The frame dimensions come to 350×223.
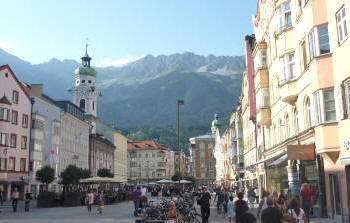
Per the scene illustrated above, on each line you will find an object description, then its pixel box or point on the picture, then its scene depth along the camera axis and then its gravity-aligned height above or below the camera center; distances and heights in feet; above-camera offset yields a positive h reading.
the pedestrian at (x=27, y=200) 111.75 -5.75
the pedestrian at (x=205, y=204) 67.21 -4.55
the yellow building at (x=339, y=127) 61.16 +7.48
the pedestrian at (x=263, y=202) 53.89 -3.54
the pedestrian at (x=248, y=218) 33.73 -3.49
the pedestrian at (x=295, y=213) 36.73 -3.48
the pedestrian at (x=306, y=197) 60.70 -3.30
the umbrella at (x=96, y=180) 159.53 -0.54
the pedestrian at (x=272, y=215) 31.96 -3.15
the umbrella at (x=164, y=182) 200.10 -2.28
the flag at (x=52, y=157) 164.33 +9.01
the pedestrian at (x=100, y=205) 101.45 -6.73
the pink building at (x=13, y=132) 170.91 +20.91
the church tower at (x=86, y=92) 331.88 +71.91
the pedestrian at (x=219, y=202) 94.04 -5.93
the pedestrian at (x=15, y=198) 113.60 -5.02
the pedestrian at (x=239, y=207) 42.54 -3.29
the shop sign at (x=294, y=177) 87.30 -0.40
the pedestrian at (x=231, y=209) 66.28 -5.42
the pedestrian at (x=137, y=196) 92.38 -4.15
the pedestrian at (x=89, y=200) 103.65 -5.43
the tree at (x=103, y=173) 213.05 +2.90
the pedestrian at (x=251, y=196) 121.80 -6.22
